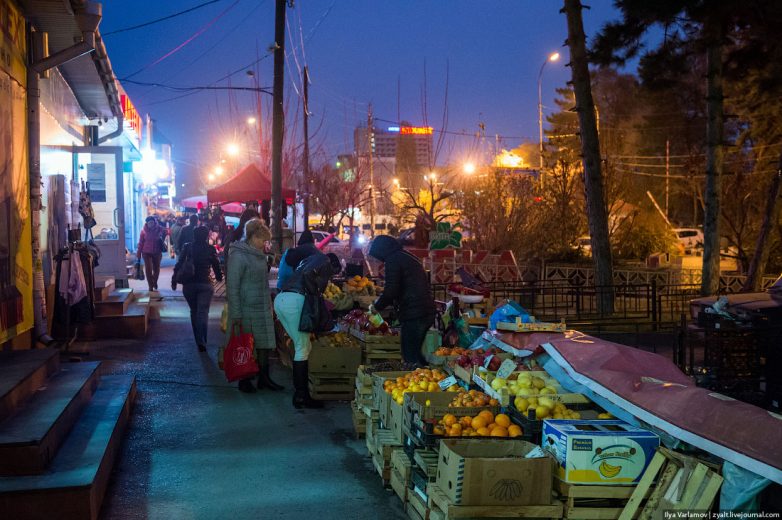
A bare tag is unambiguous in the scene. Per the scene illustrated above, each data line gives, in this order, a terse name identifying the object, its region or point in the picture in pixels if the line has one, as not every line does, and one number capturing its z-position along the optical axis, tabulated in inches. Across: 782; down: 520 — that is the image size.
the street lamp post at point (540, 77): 1058.7
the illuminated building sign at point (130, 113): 731.8
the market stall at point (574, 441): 177.9
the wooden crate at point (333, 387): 357.1
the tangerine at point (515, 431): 213.2
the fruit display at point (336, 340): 375.2
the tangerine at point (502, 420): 219.9
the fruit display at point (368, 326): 378.6
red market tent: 811.4
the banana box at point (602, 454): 188.5
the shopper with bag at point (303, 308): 333.5
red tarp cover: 171.0
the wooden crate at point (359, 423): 292.2
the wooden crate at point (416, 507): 201.2
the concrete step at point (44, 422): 203.5
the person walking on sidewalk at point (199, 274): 452.1
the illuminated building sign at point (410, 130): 3137.8
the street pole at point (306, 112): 1208.2
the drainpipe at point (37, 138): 374.9
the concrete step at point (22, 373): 233.1
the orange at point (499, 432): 211.6
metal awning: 373.7
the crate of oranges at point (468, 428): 213.2
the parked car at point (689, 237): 1647.4
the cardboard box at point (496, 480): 182.4
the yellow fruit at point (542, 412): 216.4
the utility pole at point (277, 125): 703.7
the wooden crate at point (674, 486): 175.9
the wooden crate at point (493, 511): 181.5
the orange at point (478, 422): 217.8
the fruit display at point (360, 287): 485.1
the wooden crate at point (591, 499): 187.6
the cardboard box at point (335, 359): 356.2
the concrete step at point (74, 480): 193.9
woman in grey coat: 350.0
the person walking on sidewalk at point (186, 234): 580.4
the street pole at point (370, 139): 1550.2
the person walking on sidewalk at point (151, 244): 713.6
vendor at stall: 325.7
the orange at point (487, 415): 222.2
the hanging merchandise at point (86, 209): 462.0
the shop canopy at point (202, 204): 1402.6
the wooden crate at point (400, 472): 219.1
